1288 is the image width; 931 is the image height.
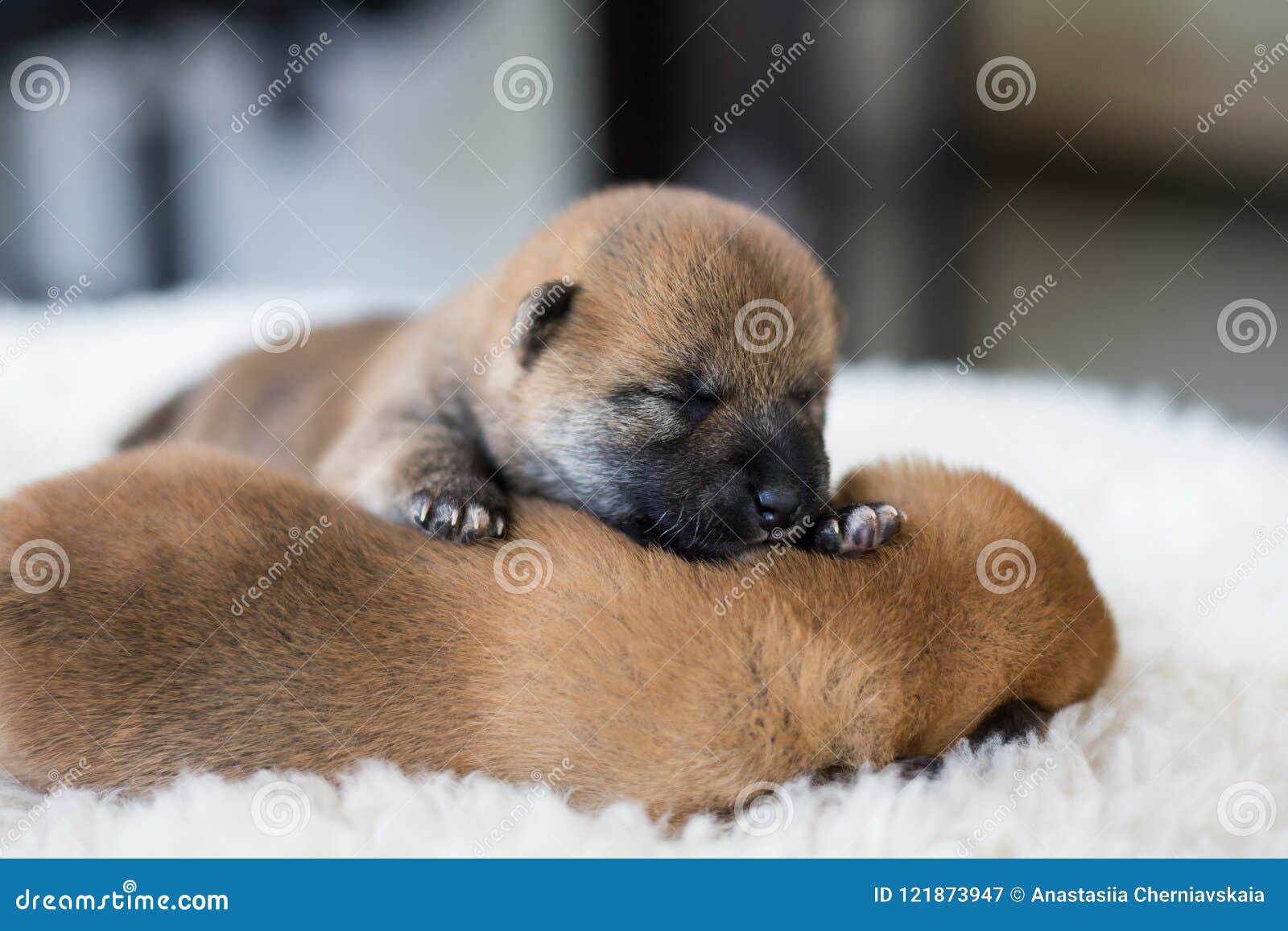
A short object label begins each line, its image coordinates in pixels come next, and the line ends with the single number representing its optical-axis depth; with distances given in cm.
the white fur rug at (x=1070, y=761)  51
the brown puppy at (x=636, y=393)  56
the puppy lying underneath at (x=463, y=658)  52
